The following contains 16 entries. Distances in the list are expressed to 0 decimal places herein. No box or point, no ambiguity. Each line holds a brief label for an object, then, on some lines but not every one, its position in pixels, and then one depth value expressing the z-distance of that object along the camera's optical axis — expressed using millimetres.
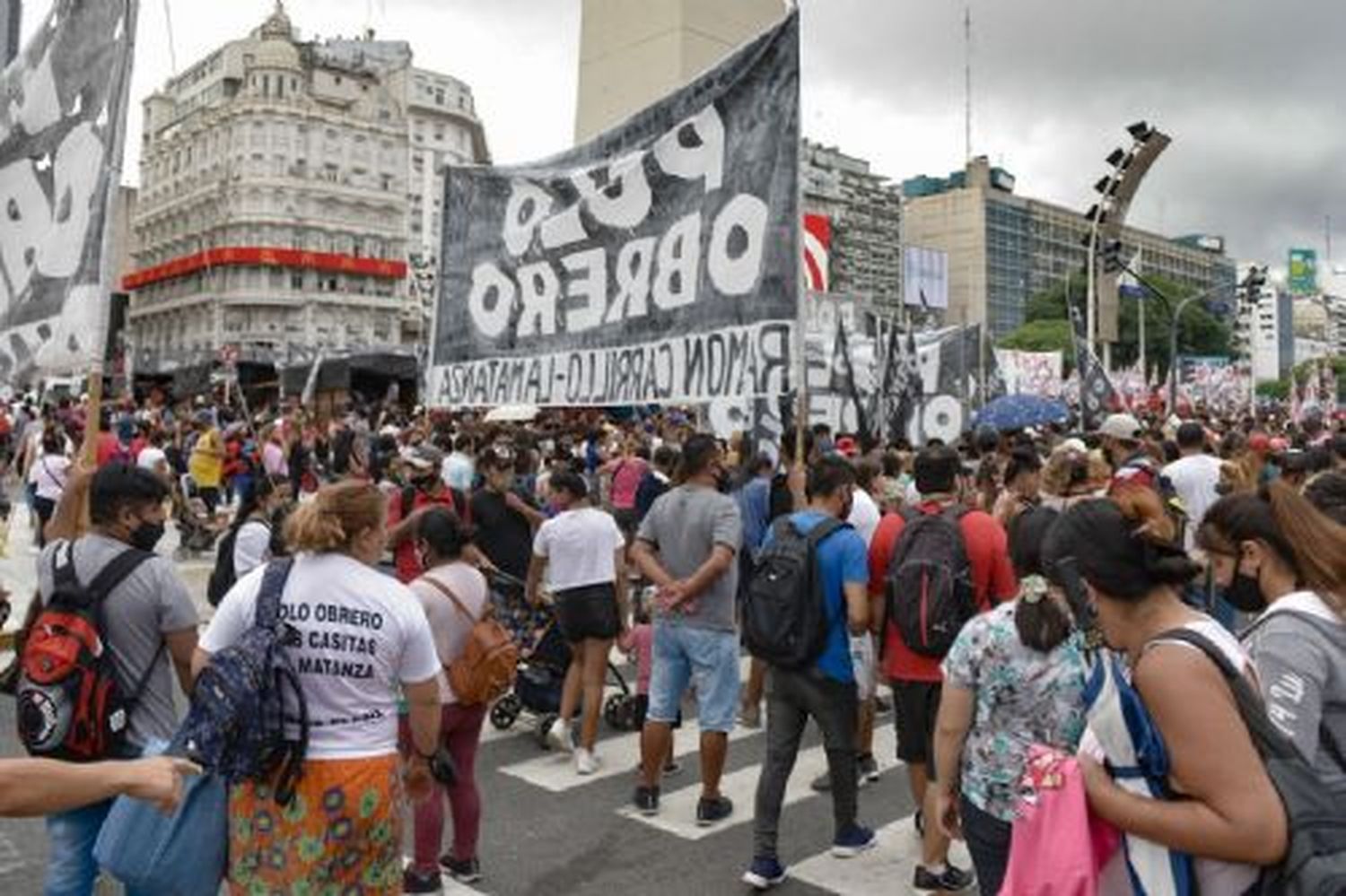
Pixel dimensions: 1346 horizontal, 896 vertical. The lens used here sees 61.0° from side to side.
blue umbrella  19078
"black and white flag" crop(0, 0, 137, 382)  5109
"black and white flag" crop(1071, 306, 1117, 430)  18797
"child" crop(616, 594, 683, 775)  7285
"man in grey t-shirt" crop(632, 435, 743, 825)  5676
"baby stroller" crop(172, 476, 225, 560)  14641
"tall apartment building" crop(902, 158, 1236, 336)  126812
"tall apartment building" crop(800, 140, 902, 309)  127312
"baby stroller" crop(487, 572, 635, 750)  7371
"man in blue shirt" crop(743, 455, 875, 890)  4961
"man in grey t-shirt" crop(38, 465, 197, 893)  3689
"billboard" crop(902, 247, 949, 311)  108438
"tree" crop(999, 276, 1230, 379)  85250
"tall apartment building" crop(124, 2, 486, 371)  91375
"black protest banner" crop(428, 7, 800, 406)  5996
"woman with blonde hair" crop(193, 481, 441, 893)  3264
